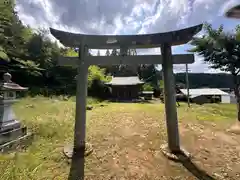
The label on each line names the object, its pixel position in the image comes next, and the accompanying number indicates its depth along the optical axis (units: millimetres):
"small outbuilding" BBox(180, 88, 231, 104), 28922
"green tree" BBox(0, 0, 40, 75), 15986
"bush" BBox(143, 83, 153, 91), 32497
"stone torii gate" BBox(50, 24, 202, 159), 4602
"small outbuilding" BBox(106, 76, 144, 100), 23750
